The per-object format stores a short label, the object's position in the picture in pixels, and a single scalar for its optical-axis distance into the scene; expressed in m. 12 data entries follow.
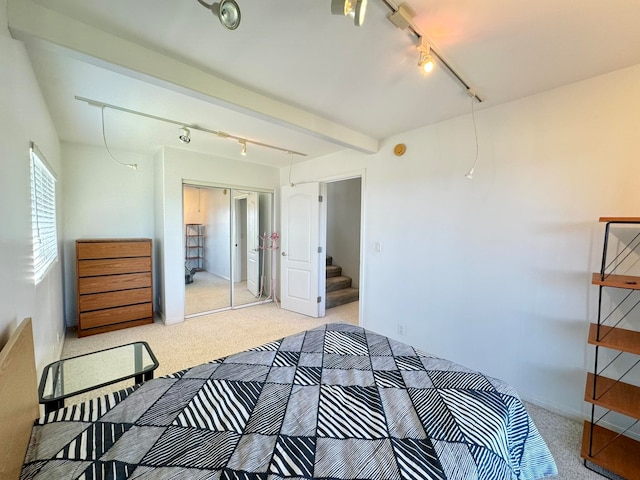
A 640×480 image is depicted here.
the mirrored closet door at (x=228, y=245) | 4.58
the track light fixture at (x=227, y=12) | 1.11
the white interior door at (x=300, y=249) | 4.06
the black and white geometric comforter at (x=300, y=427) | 0.85
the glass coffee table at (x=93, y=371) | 1.38
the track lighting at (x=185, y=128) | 2.24
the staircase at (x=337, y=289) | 4.62
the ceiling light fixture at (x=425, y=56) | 1.46
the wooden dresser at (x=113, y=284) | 3.24
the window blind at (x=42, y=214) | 1.77
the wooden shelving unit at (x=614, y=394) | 1.48
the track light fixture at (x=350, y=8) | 1.00
